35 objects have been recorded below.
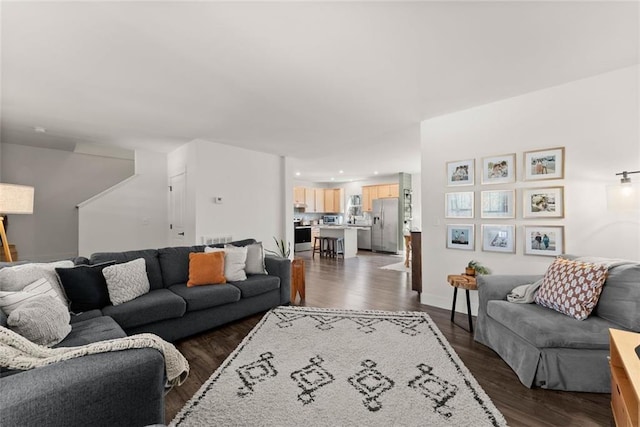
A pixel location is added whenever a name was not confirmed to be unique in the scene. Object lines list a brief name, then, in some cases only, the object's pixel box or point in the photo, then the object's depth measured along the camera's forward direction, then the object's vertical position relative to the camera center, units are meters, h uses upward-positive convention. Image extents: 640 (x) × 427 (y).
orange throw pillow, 3.13 -0.64
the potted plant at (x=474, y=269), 3.15 -0.64
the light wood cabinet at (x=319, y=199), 10.52 +0.56
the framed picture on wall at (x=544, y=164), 2.83 +0.53
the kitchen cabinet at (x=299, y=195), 9.88 +0.68
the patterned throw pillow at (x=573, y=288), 2.05 -0.59
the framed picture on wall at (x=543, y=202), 2.84 +0.12
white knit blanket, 1.13 -0.62
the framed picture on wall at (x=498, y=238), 3.15 -0.29
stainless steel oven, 9.35 -0.84
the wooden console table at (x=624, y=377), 1.22 -0.87
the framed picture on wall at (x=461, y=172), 3.44 +0.53
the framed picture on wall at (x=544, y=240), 2.83 -0.29
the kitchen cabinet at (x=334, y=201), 10.70 +0.49
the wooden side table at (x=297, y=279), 3.97 -0.96
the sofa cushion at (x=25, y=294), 1.68 -0.54
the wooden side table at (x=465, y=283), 2.92 -0.76
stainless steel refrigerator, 8.72 -0.41
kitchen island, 8.00 -0.63
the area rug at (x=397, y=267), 6.10 -1.27
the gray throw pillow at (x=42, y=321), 1.57 -0.65
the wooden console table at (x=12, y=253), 4.32 -0.63
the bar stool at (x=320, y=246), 8.45 -1.04
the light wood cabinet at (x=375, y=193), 8.97 +0.71
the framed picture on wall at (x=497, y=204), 3.16 +0.12
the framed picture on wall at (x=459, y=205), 3.47 +0.11
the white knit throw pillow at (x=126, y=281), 2.51 -0.64
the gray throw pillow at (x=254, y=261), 3.68 -0.64
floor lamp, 2.51 +0.13
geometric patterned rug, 1.66 -1.23
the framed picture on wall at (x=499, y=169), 3.14 +0.52
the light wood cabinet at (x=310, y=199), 10.16 +0.55
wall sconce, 2.33 +0.15
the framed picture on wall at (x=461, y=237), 3.46 -0.30
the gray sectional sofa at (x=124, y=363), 0.99 -0.77
